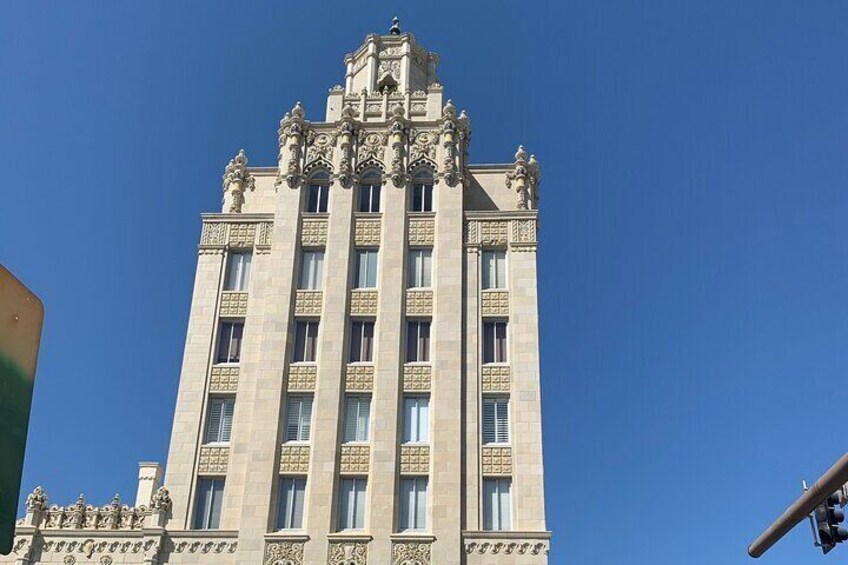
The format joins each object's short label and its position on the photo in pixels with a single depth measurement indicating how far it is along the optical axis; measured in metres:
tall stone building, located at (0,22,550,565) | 33.59
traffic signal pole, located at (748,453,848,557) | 11.06
